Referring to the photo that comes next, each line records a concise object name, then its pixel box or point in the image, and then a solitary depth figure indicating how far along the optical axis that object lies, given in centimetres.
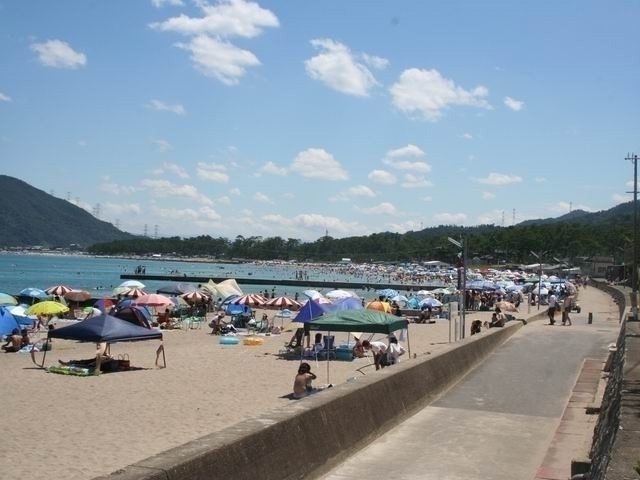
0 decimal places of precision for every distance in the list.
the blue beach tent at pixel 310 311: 2186
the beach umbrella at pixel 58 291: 4000
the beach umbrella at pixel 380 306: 3033
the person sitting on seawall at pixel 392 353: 1825
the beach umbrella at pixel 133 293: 3718
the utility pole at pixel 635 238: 2510
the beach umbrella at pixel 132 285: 4251
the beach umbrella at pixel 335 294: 3401
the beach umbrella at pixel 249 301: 3412
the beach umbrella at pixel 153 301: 3294
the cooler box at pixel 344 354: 2277
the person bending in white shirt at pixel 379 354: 1812
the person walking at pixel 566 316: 2933
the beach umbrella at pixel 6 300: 3128
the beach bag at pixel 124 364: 1995
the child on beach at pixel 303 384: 1404
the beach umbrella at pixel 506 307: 3575
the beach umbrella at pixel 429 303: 4181
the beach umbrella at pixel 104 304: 3688
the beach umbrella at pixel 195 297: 4103
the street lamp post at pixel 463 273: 2031
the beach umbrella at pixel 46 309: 2822
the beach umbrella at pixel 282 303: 3278
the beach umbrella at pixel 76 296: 4044
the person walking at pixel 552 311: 2986
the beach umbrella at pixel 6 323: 2336
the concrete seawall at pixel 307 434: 510
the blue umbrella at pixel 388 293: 4935
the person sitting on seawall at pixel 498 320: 2481
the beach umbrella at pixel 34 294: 3947
